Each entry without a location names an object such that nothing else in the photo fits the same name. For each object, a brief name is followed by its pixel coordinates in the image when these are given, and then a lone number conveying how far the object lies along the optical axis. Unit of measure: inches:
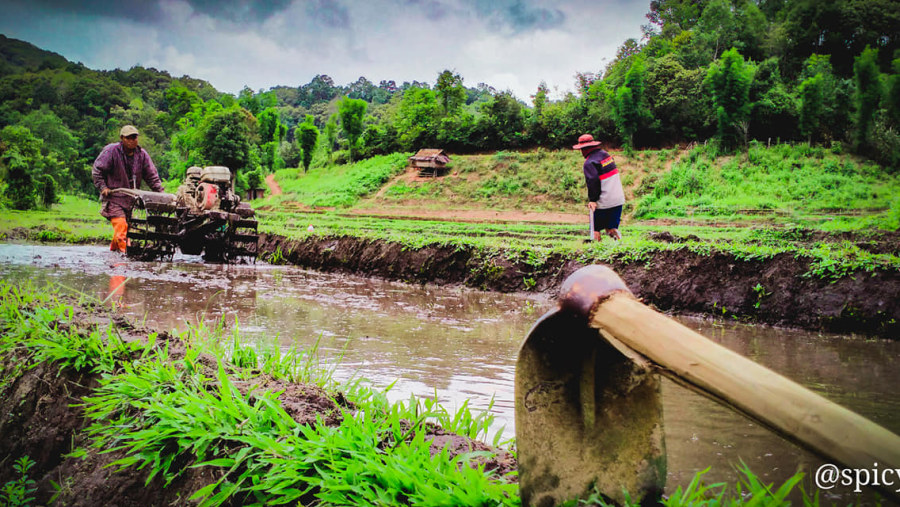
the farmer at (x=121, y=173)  331.0
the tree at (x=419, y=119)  2111.2
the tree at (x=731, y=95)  1456.7
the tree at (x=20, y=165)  1099.9
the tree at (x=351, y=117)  2513.5
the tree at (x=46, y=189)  1232.8
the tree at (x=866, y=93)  1269.7
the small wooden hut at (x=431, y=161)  1797.5
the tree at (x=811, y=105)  1369.3
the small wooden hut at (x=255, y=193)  2085.4
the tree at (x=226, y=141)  1875.0
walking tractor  418.3
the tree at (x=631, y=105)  1612.9
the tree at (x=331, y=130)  2938.0
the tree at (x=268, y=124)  2783.0
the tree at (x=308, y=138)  2460.6
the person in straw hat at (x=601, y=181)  325.1
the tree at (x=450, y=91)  2438.5
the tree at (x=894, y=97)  1139.7
